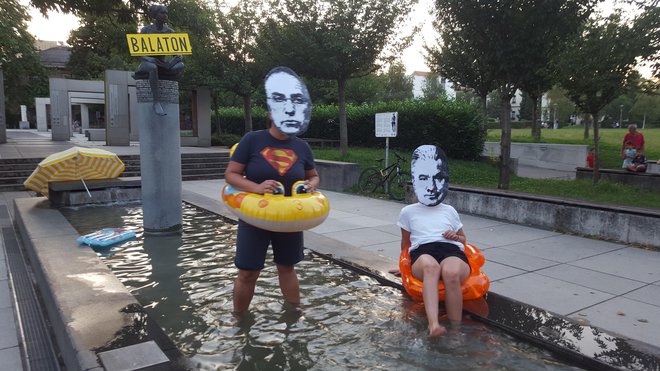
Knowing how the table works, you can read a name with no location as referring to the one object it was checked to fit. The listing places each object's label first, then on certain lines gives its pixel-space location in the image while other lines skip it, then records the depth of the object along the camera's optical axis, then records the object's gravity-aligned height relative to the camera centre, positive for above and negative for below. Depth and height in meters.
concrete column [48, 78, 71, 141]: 29.55 +1.84
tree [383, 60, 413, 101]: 54.79 +6.51
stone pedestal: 7.46 -0.27
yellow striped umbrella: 9.48 -0.56
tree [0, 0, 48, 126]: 23.93 +5.41
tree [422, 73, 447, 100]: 64.40 +7.24
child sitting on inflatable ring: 3.99 -0.82
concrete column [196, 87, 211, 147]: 26.16 +1.29
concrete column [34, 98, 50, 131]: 48.04 +2.56
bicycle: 12.59 -1.06
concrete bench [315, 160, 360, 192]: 13.52 -0.96
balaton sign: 7.15 +1.40
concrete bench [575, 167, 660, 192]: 13.27 -1.03
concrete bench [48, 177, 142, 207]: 9.27 -1.05
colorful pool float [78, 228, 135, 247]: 6.23 -1.33
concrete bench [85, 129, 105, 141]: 31.66 +0.29
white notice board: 12.12 +0.41
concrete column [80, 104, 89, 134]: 48.47 +2.21
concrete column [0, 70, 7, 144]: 24.92 +1.03
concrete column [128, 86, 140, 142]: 26.79 +1.48
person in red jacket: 14.32 +0.06
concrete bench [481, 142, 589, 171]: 21.86 -0.62
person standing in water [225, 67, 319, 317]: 3.68 -0.17
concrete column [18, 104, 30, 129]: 60.06 +2.40
